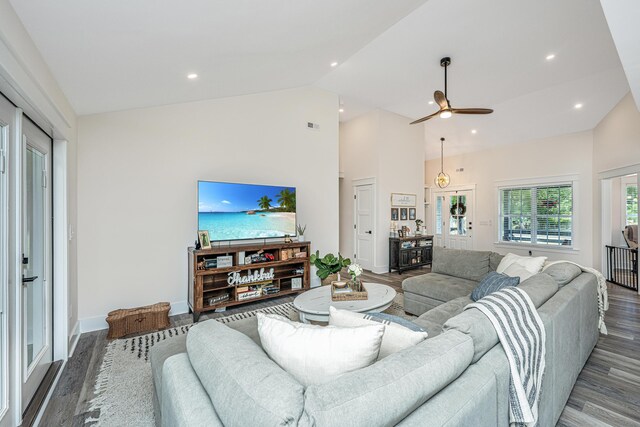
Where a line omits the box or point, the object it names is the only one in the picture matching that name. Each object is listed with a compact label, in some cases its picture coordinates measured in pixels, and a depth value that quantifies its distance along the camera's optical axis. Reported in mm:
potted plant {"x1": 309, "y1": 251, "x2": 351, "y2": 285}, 2908
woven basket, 2922
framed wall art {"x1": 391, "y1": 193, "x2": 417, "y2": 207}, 6309
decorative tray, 2723
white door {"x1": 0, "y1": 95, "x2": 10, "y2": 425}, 1583
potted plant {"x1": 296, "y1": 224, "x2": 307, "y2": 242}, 4461
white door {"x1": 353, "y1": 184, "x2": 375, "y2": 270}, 6223
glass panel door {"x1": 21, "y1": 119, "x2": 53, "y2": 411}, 1950
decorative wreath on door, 7923
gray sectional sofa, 755
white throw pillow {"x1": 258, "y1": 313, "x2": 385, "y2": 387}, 996
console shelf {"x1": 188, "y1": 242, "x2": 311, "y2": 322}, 3417
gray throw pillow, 2344
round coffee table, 2471
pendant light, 7195
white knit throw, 2625
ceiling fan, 3629
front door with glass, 7801
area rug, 1821
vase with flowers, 2814
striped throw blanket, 1220
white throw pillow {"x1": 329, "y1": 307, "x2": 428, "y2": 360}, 1239
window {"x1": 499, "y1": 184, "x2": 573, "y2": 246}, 6230
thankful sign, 3701
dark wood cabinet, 5957
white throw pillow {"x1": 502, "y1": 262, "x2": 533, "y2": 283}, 2595
